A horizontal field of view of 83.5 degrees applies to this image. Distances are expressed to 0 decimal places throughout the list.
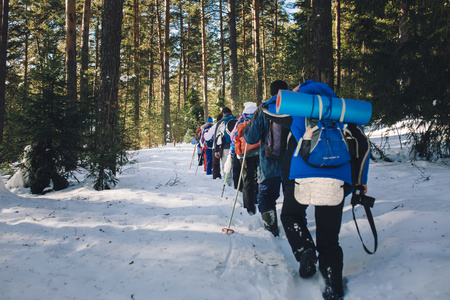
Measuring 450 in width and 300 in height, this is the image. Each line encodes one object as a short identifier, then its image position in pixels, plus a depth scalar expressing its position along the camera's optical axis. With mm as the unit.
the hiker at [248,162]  4805
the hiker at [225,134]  6625
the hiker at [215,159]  8129
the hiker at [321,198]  2291
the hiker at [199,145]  10048
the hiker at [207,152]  9023
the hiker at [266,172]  3701
